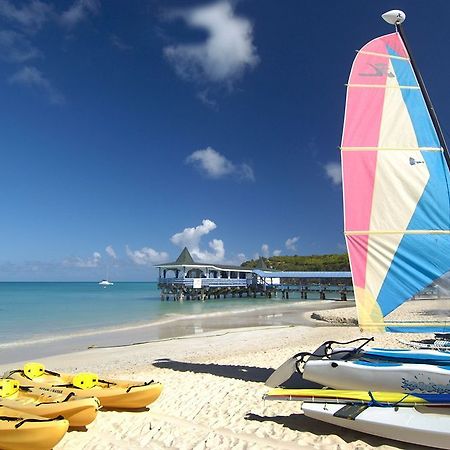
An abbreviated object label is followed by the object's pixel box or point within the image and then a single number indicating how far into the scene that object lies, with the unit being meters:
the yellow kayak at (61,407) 5.04
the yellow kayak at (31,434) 4.44
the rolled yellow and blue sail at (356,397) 4.49
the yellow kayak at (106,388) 6.01
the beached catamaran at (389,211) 5.68
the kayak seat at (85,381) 6.26
